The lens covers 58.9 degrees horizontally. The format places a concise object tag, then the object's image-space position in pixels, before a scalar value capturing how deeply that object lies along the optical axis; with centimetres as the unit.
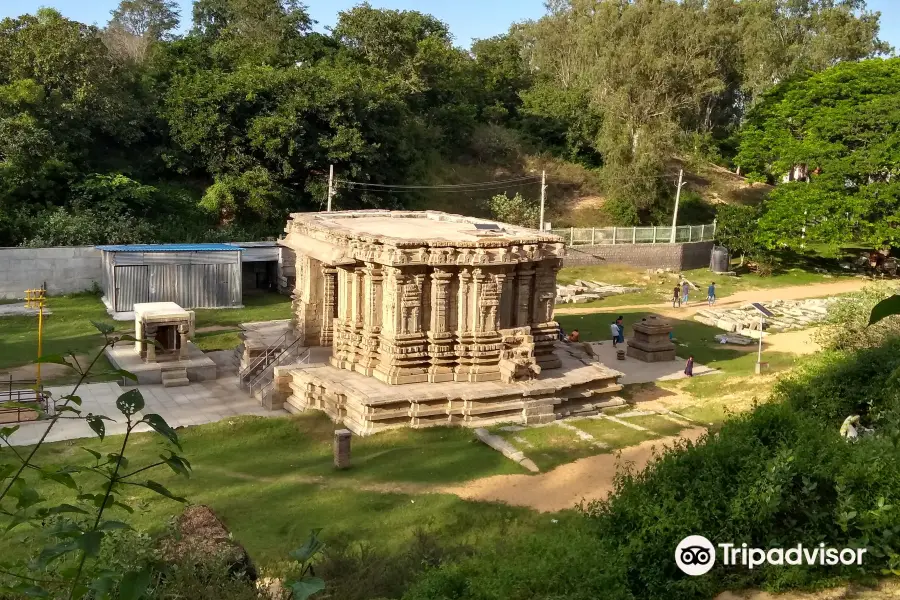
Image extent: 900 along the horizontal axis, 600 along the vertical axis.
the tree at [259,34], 4159
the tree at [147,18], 6321
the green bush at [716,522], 713
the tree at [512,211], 3944
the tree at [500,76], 5266
